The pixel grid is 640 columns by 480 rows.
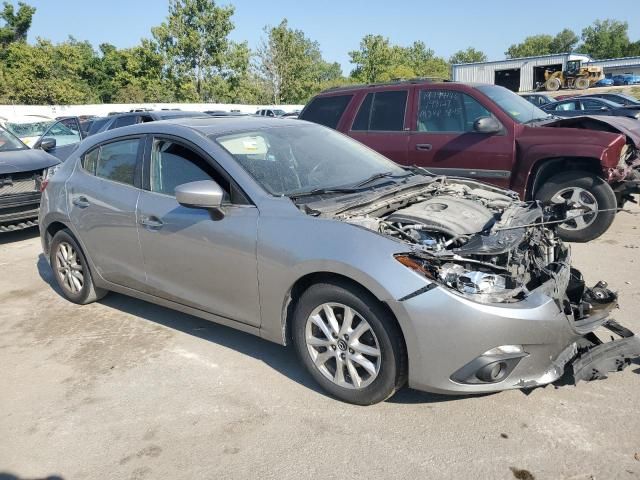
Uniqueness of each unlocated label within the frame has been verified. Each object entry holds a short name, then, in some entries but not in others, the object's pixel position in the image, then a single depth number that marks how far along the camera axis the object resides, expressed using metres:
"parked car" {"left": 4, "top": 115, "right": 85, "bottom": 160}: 10.90
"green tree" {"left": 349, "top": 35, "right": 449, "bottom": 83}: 52.28
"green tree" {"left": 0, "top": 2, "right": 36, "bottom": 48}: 47.84
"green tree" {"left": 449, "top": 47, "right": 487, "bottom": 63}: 108.94
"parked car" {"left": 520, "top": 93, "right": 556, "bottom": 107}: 20.81
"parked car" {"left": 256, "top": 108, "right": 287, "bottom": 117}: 27.28
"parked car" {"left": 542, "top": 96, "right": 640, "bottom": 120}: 16.61
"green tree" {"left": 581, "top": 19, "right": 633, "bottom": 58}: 97.06
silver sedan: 2.90
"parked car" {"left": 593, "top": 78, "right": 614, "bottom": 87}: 56.71
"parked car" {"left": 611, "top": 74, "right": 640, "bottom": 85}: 60.47
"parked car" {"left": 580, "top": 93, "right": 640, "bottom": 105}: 19.23
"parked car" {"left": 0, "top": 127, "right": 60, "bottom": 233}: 7.73
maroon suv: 6.36
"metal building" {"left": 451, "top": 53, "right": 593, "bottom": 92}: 55.88
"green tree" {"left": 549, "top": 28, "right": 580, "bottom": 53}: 107.62
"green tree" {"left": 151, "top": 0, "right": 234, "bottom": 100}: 38.94
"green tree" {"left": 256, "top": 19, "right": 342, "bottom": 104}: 42.59
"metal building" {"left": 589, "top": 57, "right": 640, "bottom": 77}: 69.25
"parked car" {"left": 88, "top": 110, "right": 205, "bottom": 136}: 10.05
